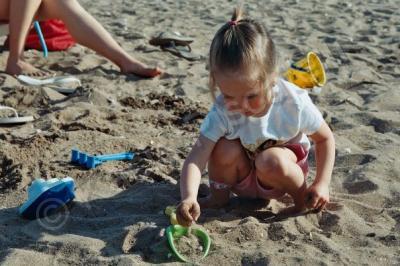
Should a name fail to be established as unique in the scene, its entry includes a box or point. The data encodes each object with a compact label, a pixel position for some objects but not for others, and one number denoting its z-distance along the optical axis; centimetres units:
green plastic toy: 227
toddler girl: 231
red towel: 525
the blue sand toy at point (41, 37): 504
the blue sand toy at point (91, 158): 308
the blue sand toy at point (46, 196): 259
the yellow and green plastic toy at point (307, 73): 411
